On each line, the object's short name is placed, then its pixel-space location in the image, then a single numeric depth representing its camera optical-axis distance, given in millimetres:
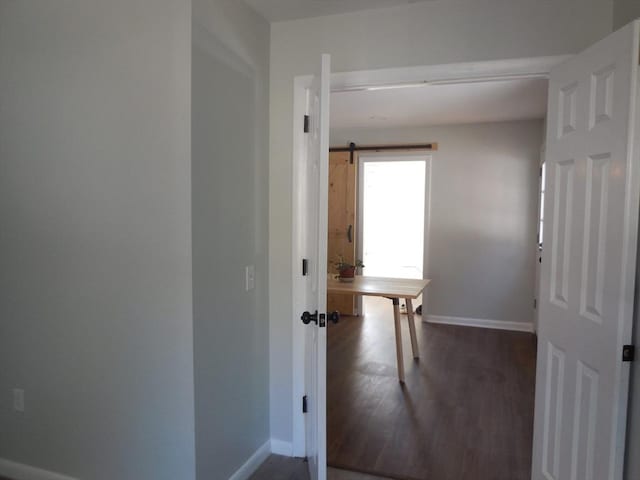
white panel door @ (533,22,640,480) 1550
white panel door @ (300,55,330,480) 1878
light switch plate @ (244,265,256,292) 2344
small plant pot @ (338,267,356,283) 4355
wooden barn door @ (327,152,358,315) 6059
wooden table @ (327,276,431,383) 3783
